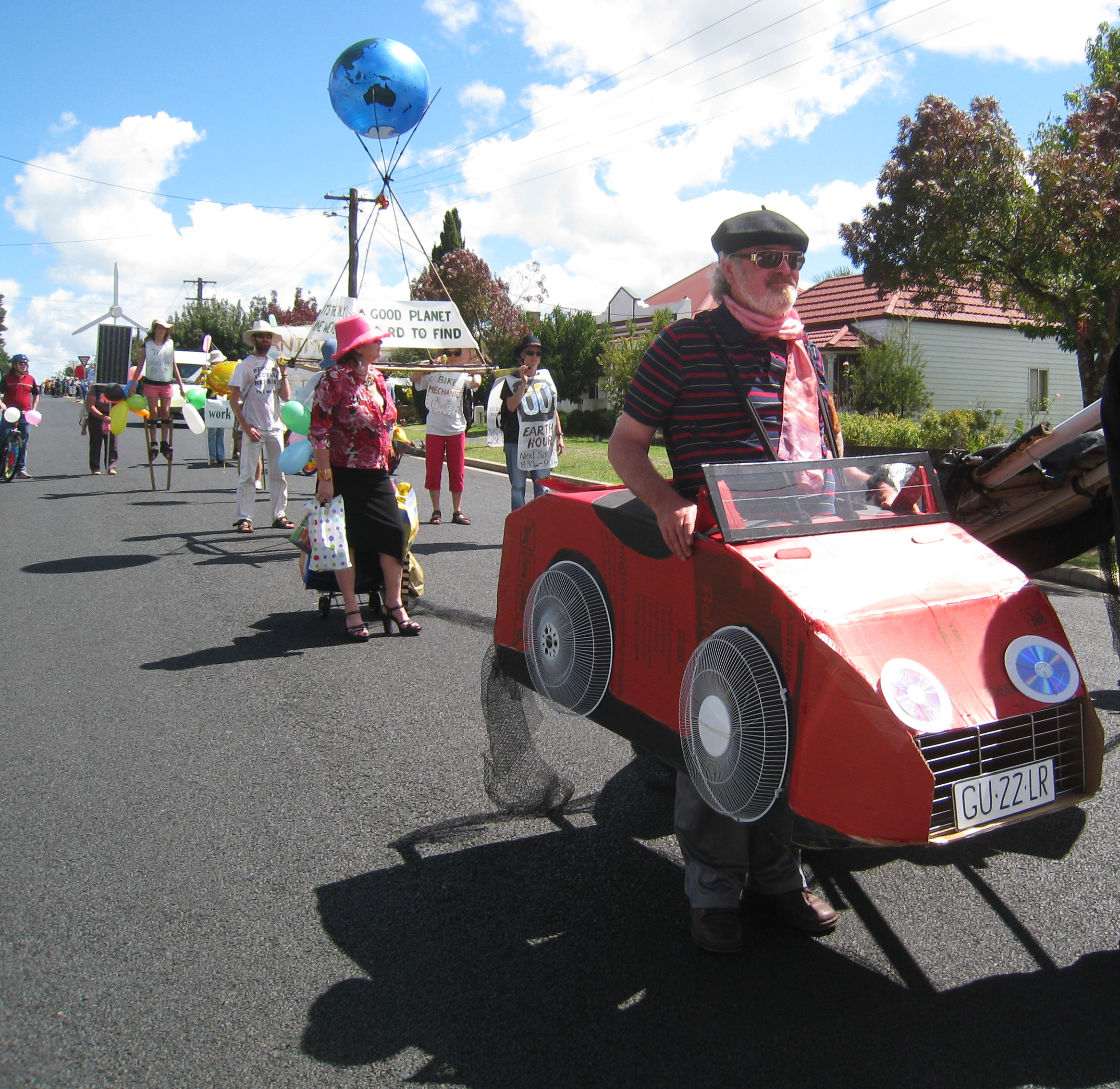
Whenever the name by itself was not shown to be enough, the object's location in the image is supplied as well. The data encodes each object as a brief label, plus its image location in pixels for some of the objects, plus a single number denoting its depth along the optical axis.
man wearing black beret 2.76
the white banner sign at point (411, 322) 10.00
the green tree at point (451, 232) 49.84
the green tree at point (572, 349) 36.19
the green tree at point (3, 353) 95.38
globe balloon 9.12
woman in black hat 9.41
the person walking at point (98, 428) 15.91
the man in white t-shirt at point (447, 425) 10.26
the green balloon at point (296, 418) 8.85
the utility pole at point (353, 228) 28.59
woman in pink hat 5.94
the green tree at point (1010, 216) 12.53
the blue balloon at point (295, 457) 8.01
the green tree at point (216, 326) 63.88
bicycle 15.90
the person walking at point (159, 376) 13.81
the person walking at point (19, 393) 15.72
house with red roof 27.62
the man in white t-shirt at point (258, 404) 9.74
